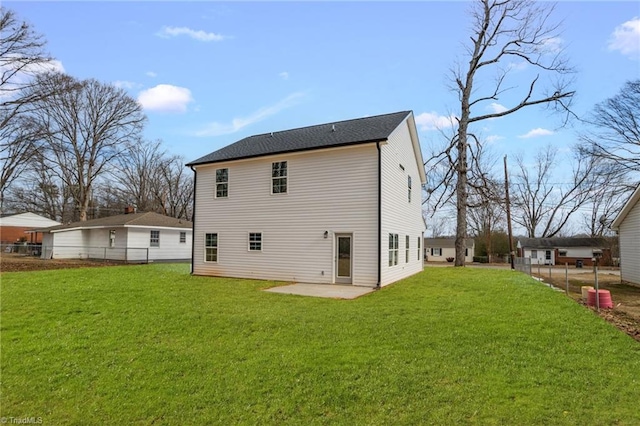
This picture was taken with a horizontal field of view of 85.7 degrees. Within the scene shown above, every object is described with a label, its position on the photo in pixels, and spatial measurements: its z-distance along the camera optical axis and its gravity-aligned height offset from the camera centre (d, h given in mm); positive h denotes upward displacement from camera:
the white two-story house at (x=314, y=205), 12547 +1232
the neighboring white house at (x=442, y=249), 54406 -2027
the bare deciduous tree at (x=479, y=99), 22469 +9521
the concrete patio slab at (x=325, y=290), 10414 -1790
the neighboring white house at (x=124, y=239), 26419 -378
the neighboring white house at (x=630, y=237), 17466 +25
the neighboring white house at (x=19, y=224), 44625 +1257
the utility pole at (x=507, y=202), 23438 +2234
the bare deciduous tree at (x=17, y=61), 21047 +10815
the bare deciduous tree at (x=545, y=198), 41181 +5011
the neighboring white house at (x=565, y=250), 43812 -1670
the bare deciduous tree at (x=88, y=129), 35125 +11063
